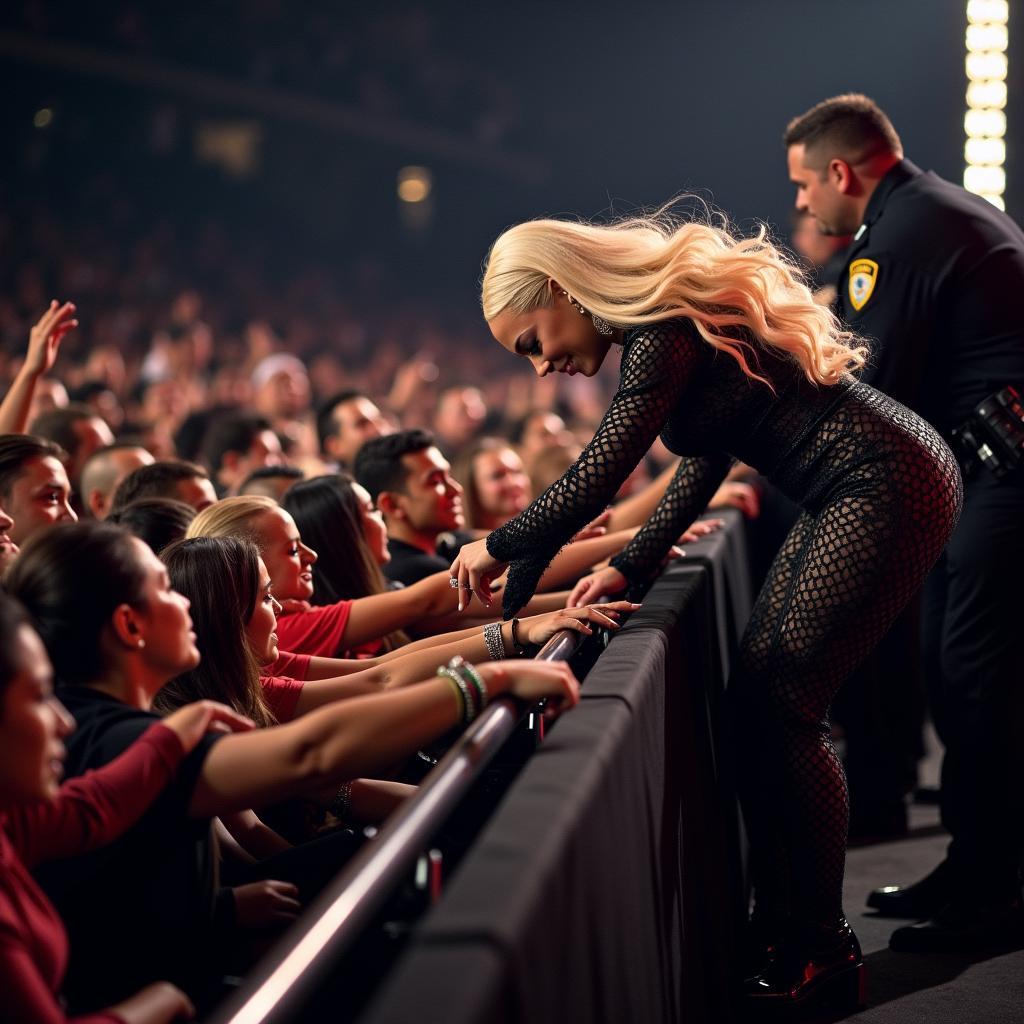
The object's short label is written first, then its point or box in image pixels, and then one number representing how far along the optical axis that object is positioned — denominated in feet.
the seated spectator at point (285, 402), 25.14
